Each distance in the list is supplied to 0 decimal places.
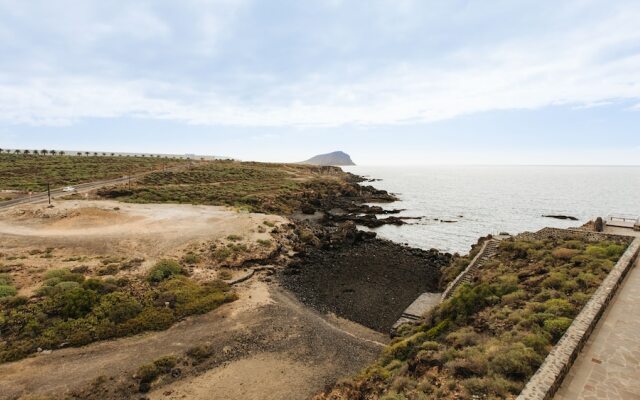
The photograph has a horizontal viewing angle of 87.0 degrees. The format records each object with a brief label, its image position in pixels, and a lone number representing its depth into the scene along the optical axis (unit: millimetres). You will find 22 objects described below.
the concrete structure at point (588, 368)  8695
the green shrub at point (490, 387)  9562
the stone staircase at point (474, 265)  23812
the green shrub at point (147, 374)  14109
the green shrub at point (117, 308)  18922
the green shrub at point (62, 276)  21552
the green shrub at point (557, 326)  12195
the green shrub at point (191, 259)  27775
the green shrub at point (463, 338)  13375
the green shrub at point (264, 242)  33184
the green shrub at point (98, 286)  20980
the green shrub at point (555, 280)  17000
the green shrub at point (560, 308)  13547
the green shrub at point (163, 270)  23844
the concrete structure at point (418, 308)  21242
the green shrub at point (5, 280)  20453
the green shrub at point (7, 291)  19358
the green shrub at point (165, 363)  15047
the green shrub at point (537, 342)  11305
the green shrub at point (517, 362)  10328
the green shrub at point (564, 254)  20942
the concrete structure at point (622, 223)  28270
